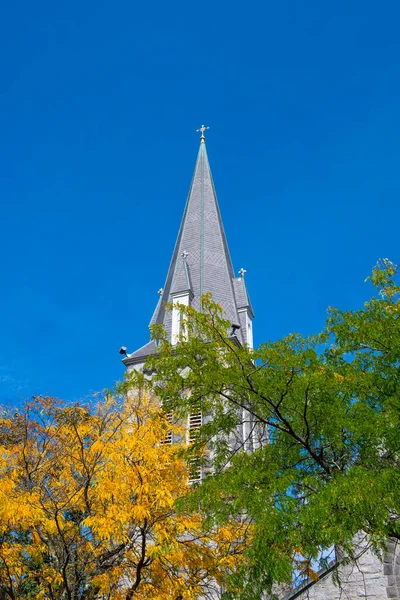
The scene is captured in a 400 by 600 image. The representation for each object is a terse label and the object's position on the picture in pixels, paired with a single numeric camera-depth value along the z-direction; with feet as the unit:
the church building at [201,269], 100.48
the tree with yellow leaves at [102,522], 36.22
